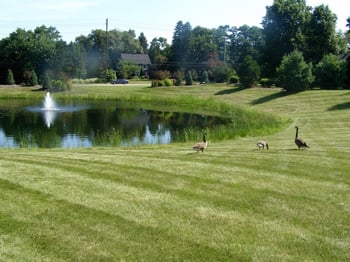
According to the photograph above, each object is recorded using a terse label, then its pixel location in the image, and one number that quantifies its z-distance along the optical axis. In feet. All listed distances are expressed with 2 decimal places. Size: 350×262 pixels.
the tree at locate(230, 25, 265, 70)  268.00
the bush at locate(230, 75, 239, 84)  241.70
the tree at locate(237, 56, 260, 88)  208.85
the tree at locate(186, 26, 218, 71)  361.47
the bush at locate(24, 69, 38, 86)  269.44
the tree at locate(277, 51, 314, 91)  178.70
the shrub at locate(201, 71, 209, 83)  281.50
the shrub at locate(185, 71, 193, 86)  260.83
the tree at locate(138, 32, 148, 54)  542.57
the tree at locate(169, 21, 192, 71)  366.43
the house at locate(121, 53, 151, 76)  407.97
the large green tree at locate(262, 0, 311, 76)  242.58
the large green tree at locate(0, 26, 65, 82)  282.36
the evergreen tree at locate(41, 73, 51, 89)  250.37
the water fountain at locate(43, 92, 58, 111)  172.04
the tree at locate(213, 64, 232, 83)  262.06
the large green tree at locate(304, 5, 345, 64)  228.22
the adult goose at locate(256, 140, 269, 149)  56.08
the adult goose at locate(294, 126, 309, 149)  54.37
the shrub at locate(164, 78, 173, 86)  253.44
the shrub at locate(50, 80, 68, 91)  245.24
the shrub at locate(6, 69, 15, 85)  277.03
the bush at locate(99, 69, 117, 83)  305.69
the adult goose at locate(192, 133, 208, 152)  50.98
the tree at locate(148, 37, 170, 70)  370.12
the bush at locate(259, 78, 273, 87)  216.25
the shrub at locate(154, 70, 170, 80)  278.67
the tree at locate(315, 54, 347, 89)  184.85
